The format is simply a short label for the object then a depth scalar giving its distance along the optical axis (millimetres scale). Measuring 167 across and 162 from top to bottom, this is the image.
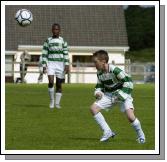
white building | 61062
